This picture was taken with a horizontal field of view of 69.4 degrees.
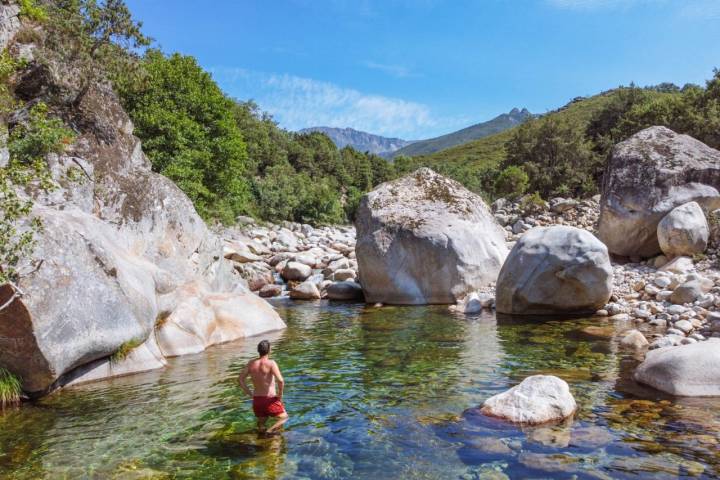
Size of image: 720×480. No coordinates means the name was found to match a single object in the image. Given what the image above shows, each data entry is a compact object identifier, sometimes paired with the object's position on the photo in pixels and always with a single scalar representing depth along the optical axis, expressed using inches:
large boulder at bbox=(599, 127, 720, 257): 908.0
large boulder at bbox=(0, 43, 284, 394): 412.5
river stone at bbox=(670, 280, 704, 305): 674.2
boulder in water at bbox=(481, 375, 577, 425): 348.5
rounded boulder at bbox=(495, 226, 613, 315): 712.4
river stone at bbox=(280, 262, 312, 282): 1198.3
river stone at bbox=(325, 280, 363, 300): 1033.5
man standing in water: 356.2
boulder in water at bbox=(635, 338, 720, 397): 391.9
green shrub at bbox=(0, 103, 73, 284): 381.1
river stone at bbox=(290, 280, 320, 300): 1062.4
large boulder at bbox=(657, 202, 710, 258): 831.7
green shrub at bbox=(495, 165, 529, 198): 2036.2
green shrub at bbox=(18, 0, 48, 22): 862.5
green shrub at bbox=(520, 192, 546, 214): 1692.2
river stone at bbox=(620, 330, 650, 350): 553.0
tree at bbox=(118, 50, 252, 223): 1208.2
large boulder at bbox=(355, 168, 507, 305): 900.0
